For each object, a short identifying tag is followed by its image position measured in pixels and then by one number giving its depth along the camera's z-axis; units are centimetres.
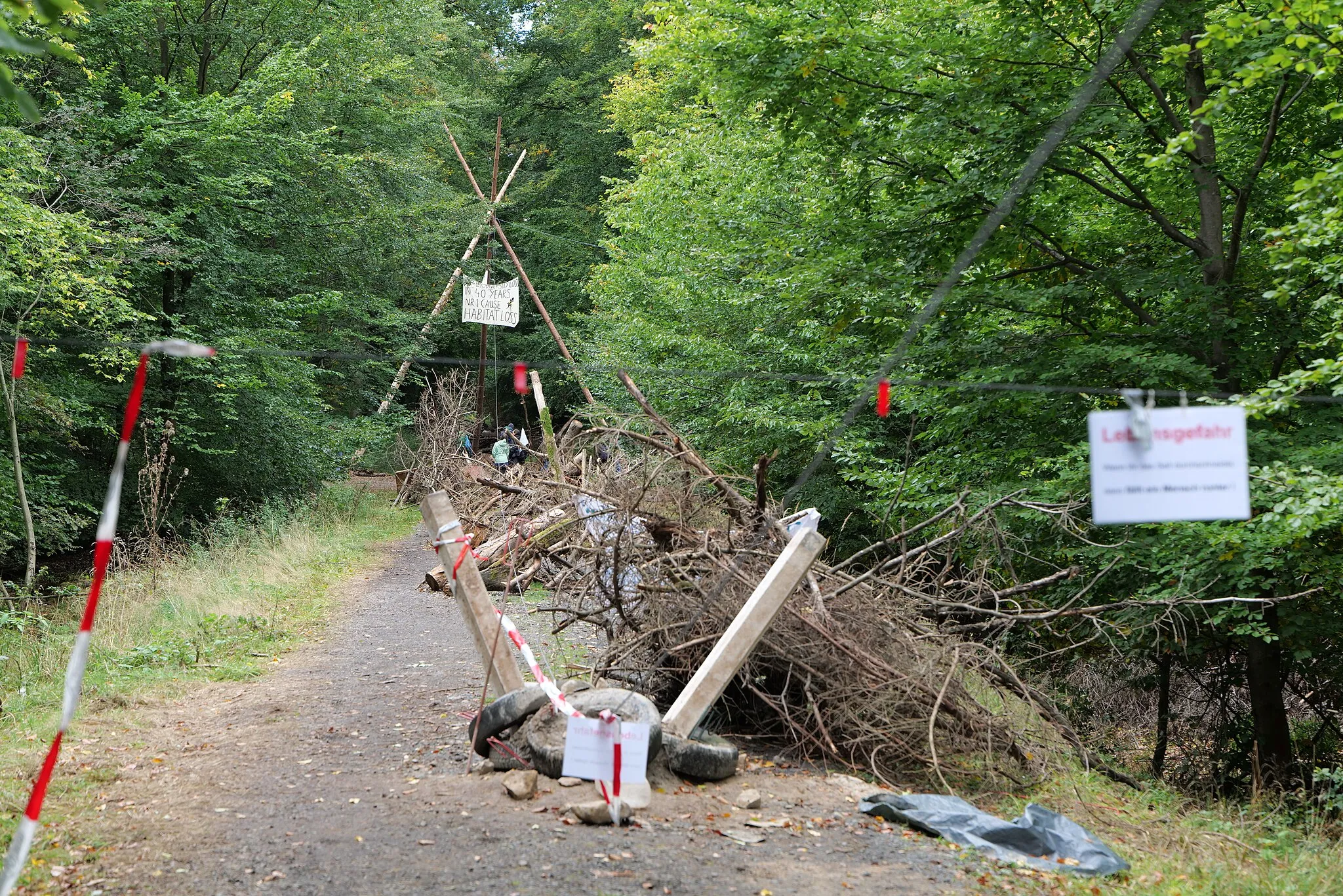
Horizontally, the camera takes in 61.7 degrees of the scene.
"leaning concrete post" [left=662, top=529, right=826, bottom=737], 643
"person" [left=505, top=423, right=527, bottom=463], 2561
